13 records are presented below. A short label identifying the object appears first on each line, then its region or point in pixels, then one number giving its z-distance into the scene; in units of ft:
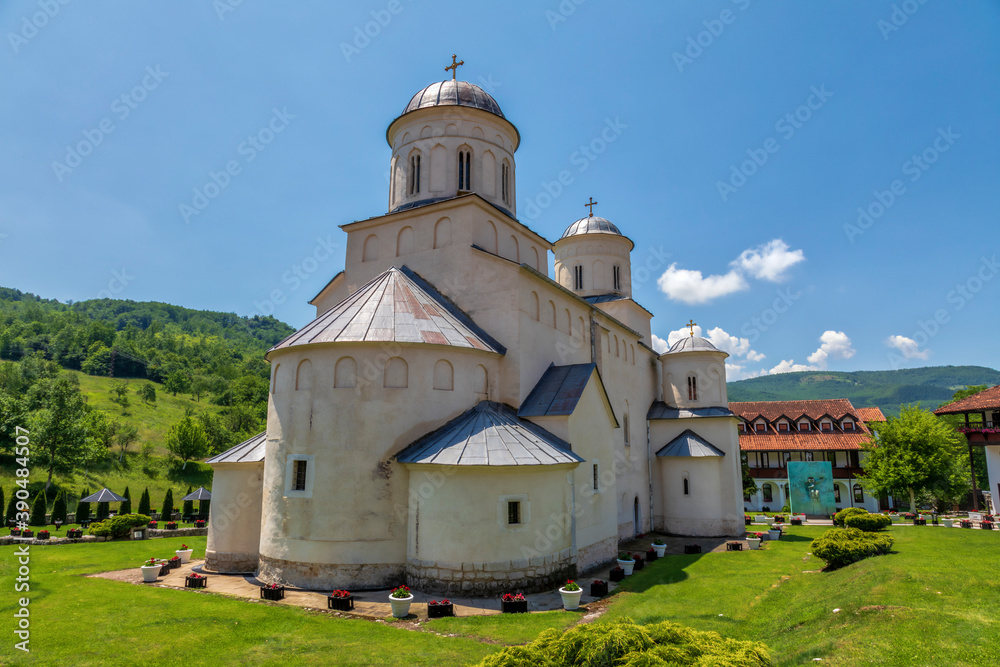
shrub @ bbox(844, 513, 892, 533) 77.51
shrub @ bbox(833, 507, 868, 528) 83.35
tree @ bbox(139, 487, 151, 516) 107.00
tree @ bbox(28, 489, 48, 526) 92.94
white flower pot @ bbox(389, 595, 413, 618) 37.99
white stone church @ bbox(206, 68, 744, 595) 44.39
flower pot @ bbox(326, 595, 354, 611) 39.60
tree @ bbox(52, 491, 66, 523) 94.63
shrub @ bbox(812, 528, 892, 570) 53.93
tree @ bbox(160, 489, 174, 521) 106.81
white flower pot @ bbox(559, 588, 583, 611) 39.86
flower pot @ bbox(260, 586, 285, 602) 42.81
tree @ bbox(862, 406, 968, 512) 106.32
